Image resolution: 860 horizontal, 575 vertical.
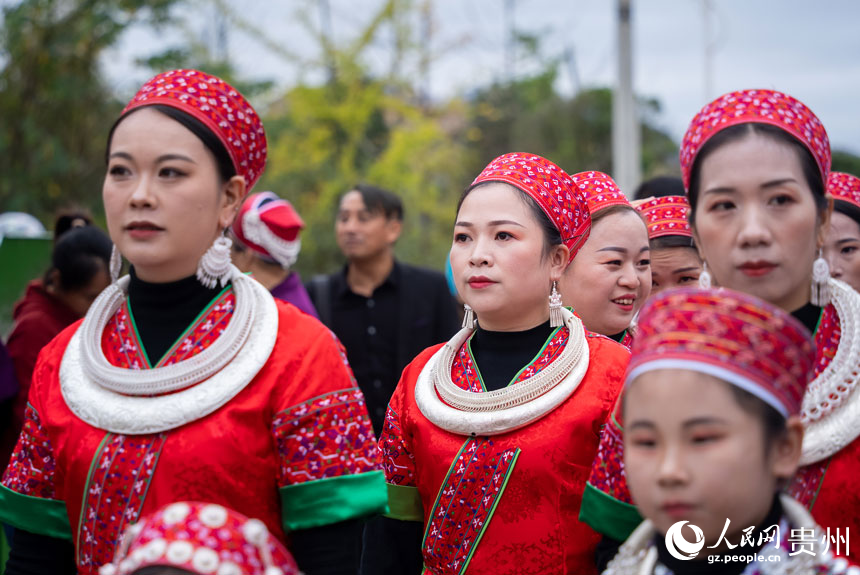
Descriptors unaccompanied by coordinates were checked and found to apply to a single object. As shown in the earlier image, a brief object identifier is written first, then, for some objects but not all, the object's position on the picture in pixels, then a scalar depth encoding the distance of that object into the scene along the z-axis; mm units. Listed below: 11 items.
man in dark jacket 5719
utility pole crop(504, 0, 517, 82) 21797
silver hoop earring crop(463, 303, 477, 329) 2895
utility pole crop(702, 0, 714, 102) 22266
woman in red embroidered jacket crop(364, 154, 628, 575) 2496
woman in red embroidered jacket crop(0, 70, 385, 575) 2178
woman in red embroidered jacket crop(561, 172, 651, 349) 3201
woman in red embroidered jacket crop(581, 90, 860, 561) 2039
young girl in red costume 1683
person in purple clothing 5215
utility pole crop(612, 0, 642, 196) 9516
